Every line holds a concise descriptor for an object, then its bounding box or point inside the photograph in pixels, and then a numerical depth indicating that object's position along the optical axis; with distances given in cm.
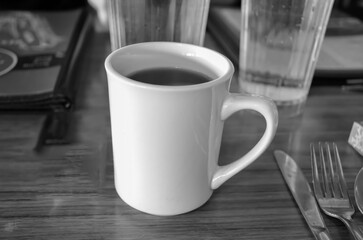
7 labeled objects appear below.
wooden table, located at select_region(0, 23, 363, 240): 36
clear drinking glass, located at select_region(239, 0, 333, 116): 56
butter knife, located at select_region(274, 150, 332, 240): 36
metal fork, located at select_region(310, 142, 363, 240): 38
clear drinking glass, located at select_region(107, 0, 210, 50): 54
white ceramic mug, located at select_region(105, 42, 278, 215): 33
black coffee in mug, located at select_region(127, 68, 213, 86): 39
